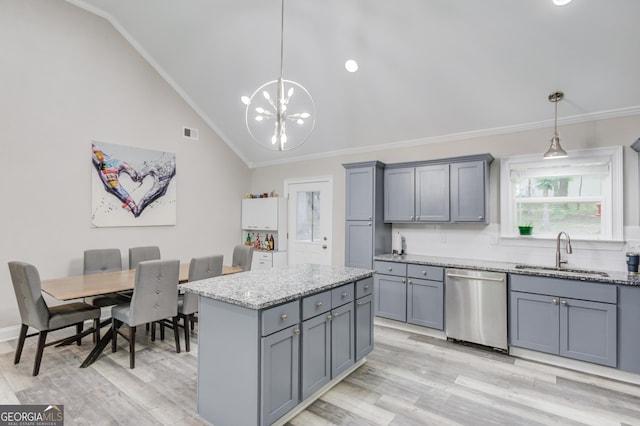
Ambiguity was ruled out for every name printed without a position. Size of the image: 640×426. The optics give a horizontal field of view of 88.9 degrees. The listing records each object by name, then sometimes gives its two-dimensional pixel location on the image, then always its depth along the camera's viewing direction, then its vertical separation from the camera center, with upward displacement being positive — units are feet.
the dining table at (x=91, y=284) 9.46 -2.25
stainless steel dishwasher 11.12 -3.14
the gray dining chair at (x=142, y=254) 14.34 -1.74
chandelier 15.16 +5.04
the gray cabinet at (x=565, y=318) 9.52 -3.07
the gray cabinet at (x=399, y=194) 14.12 +1.02
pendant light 10.09 +2.10
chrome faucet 11.07 -1.03
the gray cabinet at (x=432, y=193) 13.25 +1.02
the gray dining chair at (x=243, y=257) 14.71 -1.87
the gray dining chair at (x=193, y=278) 11.44 -2.22
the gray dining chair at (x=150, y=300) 9.92 -2.67
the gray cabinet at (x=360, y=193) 14.46 +1.09
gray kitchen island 6.46 -2.79
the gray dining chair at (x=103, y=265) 12.64 -2.06
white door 17.98 -0.17
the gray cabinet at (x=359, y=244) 14.43 -1.20
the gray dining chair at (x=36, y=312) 9.22 -2.99
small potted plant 12.26 -0.40
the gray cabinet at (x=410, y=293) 12.45 -3.03
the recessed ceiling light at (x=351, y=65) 12.45 +5.87
